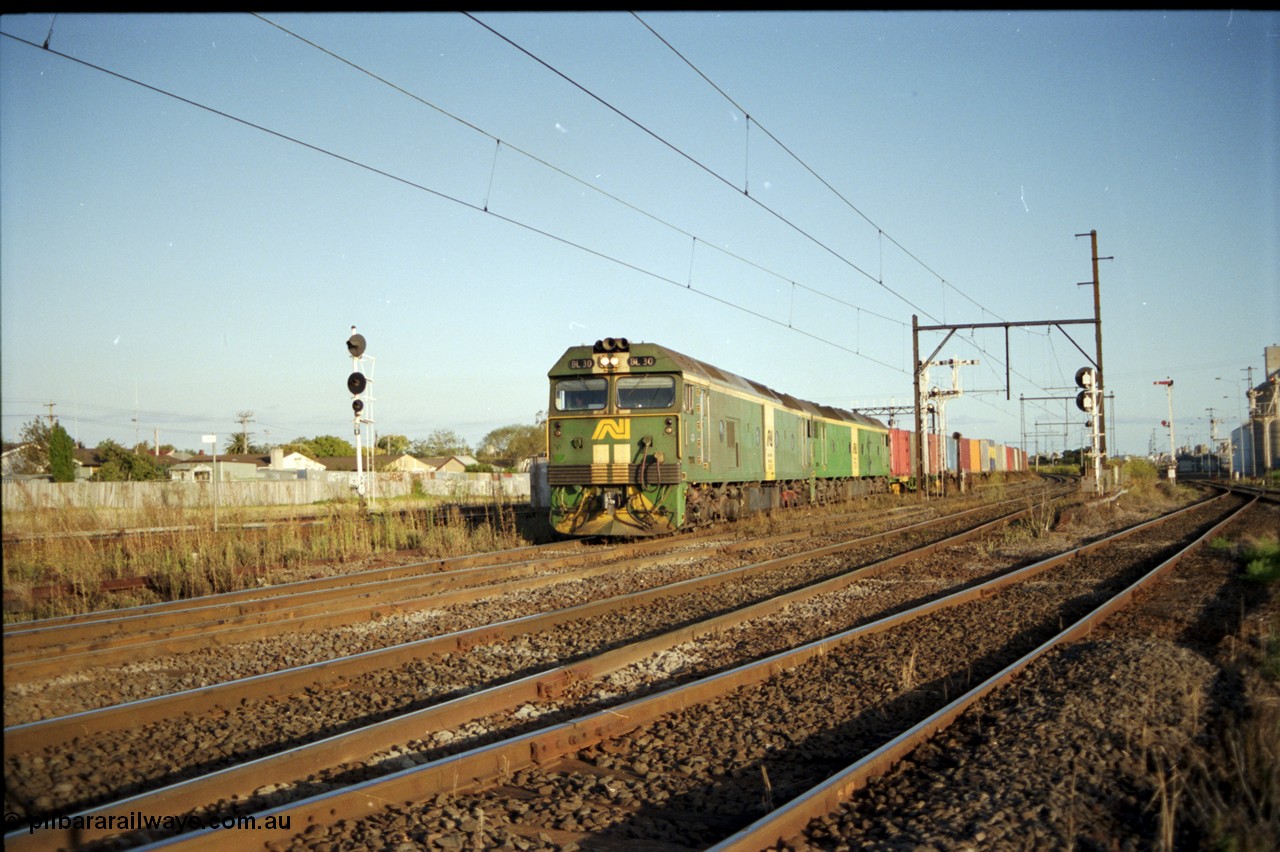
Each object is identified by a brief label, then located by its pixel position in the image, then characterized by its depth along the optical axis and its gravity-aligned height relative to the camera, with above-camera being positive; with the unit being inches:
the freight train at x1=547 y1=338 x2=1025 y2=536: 647.8 +15.6
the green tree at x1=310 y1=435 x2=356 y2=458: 4109.3 +105.6
